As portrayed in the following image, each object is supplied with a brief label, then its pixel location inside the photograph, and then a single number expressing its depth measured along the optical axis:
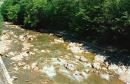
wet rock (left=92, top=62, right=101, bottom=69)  9.92
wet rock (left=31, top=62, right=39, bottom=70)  9.63
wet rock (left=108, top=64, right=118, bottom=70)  9.94
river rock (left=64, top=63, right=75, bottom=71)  9.77
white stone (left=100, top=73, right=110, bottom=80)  9.27
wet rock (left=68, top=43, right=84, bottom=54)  11.40
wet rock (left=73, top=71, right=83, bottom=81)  9.13
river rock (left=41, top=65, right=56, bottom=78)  9.25
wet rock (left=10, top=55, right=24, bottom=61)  10.36
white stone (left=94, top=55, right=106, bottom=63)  10.47
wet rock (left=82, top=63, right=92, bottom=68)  9.98
